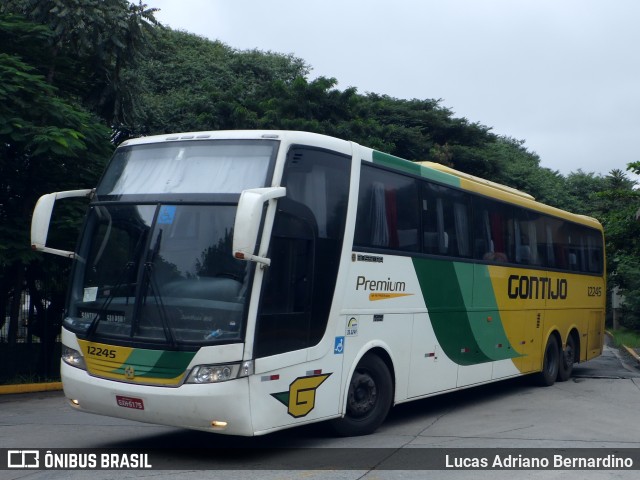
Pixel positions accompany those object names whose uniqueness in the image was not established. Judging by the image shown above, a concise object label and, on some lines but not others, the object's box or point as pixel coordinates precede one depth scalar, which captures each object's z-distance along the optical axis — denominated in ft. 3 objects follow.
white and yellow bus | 25.16
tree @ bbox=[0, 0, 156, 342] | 44.83
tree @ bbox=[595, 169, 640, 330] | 71.87
